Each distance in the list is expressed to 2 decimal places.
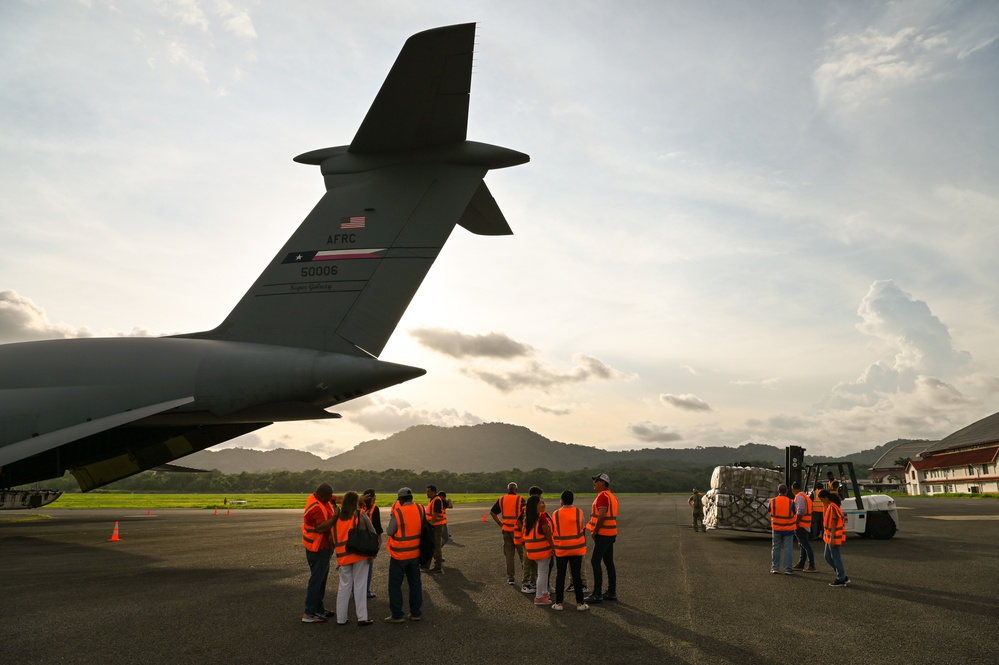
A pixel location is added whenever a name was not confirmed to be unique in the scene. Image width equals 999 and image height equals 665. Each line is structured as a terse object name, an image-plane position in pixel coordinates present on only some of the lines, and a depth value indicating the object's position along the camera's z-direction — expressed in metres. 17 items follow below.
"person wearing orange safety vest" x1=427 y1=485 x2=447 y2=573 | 12.00
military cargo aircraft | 10.51
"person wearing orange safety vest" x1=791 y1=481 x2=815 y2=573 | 11.68
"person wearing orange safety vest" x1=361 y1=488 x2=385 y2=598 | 9.27
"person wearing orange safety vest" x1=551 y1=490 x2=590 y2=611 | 8.34
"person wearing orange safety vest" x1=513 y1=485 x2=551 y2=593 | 9.44
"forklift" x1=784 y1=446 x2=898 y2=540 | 17.77
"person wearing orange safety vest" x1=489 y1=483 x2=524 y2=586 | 10.56
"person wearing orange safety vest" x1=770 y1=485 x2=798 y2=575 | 11.45
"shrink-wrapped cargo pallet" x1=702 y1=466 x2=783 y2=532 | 17.67
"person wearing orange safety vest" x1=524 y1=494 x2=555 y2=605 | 8.65
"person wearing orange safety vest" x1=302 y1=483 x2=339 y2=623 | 7.53
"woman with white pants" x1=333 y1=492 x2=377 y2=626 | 7.41
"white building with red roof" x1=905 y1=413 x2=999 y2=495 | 65.75
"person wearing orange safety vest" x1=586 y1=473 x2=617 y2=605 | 8.77
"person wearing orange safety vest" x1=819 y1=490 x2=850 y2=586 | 9.98
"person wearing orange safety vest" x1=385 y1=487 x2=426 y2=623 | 7.58
